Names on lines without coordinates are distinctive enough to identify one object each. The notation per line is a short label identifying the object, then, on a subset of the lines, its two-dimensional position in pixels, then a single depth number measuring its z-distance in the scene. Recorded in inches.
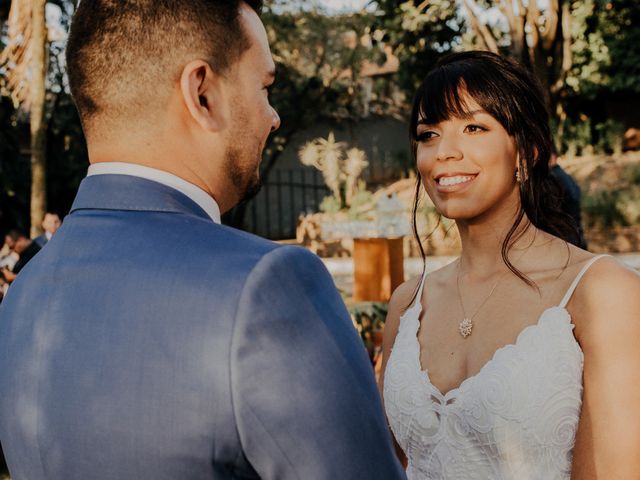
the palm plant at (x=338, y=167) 780.6
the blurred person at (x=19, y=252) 326.6
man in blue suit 37.5
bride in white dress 76.8
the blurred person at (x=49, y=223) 348.8
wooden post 289.1
